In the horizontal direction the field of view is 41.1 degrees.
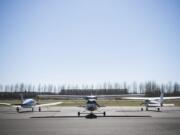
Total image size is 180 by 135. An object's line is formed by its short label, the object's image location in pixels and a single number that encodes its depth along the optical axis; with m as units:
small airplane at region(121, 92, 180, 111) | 39.31
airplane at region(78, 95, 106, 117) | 27.11
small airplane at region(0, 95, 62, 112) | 36.31
